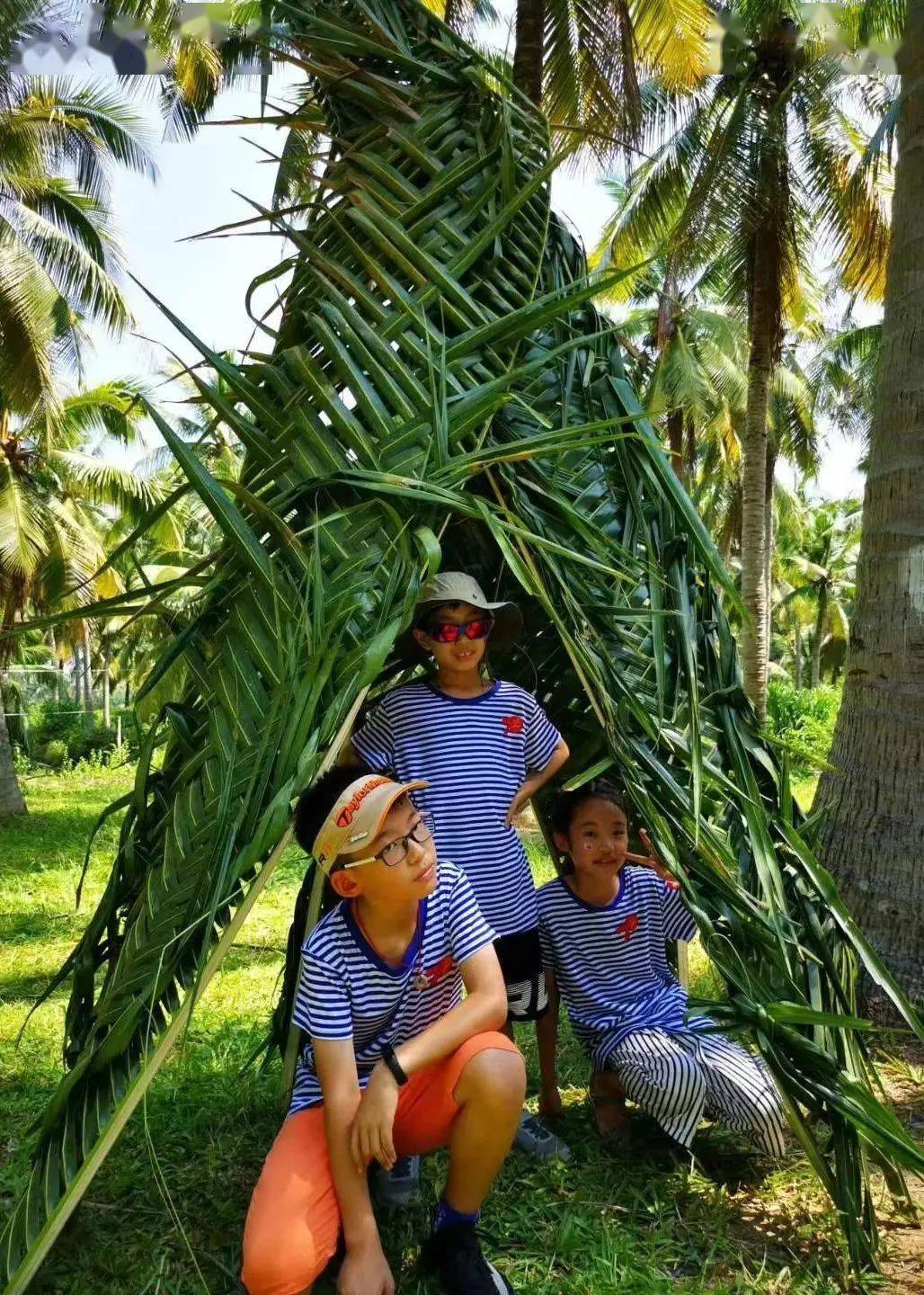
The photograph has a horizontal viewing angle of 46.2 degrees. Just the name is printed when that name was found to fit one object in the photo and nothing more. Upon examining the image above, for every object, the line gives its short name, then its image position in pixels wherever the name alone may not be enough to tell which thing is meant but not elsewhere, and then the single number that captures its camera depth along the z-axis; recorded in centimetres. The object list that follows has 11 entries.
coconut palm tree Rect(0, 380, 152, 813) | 1489
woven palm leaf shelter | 246
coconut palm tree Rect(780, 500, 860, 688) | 3519
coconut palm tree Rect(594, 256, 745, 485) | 1842
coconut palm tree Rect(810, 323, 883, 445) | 2325
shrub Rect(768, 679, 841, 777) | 2122
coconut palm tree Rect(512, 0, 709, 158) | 934
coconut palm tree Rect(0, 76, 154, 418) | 1293
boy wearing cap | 223
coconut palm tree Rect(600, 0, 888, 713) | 1250
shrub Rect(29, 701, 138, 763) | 2522
